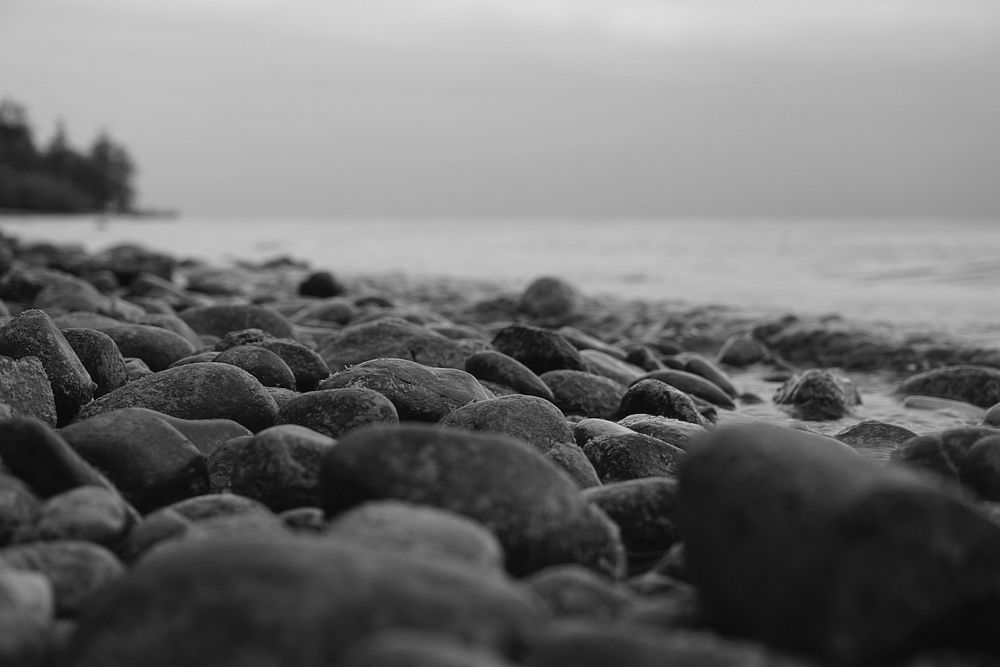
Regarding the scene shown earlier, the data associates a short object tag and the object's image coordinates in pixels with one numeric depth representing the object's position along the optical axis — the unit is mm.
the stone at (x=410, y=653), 1280
